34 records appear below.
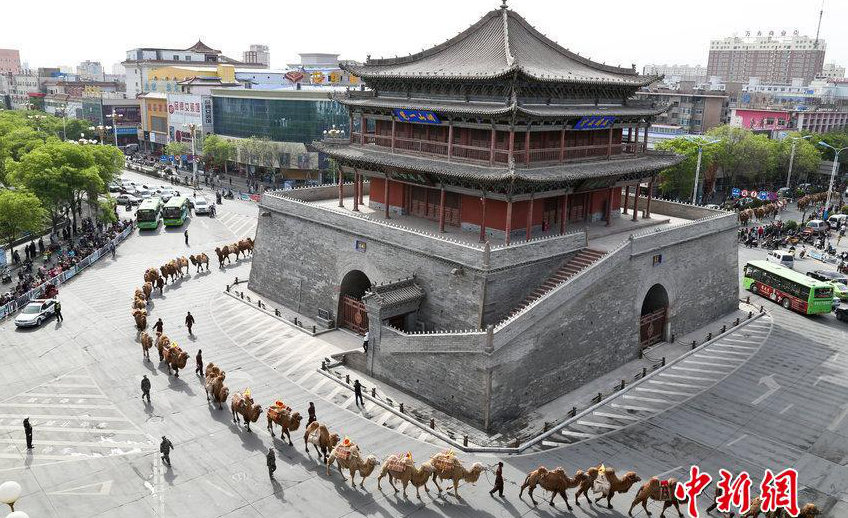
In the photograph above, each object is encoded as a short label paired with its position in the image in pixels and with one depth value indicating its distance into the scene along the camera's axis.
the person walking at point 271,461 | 22.30
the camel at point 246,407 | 25.44
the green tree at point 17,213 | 45.91
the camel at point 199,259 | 47.69
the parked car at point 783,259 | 52.16
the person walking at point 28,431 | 23.81
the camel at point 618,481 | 21.33
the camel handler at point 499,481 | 21.75
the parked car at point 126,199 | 71.75
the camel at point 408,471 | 21.36
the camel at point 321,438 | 23.30
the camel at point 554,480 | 21.05
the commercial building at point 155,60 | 128.88
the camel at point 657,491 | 20.70
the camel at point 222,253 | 49.03
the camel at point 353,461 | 21.98
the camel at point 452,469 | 21.48
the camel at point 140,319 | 35.00
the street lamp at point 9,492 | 13.61
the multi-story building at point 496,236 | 28.88
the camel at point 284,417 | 24.66
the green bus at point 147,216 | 59.53
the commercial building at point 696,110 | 104.94
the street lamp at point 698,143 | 63.32
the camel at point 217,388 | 27.39
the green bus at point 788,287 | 41.47
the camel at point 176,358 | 29.91
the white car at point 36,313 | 35.84
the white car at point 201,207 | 66.56
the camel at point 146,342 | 31.78
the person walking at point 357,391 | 28.05
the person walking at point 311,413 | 25.13
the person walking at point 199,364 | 30.20
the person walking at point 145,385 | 27.34
